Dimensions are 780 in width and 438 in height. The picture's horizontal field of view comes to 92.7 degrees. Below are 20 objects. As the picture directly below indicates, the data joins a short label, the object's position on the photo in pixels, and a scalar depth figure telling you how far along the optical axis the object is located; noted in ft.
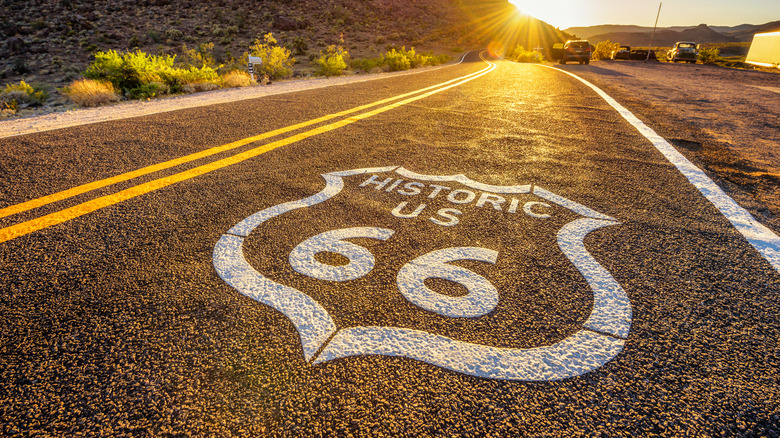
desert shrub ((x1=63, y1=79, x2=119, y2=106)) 24.29
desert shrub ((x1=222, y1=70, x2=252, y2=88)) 33.51
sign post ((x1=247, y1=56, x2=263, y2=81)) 34.99
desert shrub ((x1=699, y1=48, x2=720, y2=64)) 94.58
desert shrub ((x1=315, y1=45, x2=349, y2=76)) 48.64
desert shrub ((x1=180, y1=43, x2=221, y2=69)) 61.77
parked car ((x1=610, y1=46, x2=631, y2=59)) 107.45
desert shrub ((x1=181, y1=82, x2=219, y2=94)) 29.19
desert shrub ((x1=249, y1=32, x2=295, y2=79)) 48.47
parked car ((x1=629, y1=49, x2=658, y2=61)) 108.27
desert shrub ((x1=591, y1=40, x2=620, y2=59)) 126.52
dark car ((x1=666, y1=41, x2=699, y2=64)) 92.12
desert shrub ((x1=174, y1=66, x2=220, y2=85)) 31.50
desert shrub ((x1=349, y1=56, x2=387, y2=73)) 59.47
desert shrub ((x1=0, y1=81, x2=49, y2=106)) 34.24
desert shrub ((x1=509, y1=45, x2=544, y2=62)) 112.94
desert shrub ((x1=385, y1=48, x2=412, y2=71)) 61.05
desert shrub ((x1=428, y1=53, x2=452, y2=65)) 81.69
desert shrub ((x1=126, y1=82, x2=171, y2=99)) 25.93
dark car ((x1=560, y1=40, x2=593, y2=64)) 75.25
